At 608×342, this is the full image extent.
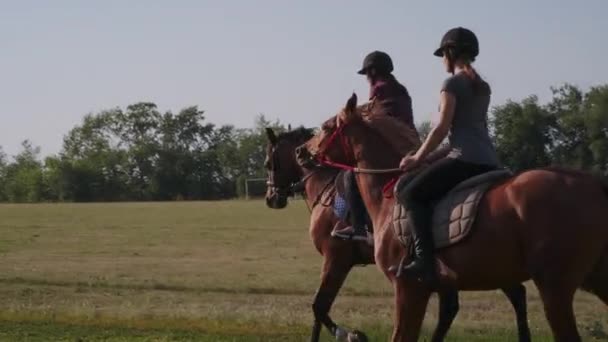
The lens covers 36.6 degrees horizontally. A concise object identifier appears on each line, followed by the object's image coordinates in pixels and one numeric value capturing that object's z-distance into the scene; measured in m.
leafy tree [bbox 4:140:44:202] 135.14
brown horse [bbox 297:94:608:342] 6.59
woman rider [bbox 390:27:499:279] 7.35
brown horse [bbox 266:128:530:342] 10.03
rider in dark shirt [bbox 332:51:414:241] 10.30
